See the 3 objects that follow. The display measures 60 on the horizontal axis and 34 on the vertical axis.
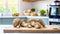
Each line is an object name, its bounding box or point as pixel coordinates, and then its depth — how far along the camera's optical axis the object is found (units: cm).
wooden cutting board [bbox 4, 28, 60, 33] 178
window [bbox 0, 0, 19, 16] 556
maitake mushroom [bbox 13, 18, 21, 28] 191
